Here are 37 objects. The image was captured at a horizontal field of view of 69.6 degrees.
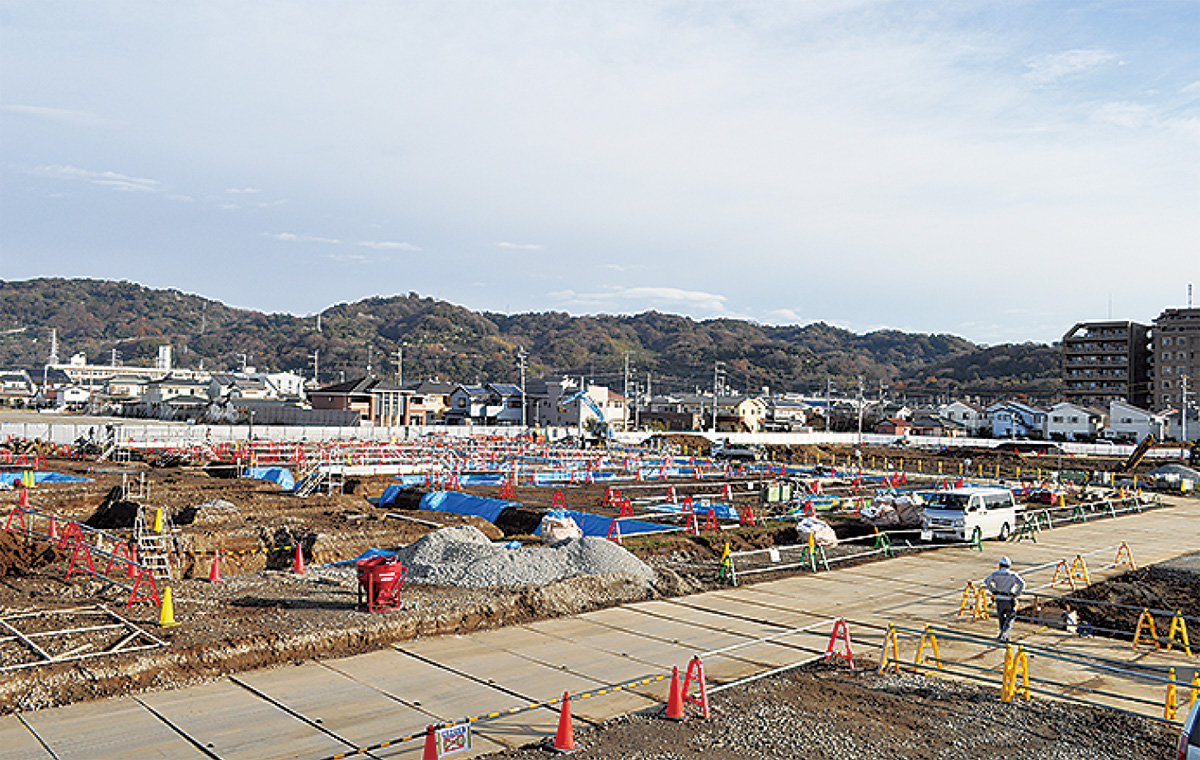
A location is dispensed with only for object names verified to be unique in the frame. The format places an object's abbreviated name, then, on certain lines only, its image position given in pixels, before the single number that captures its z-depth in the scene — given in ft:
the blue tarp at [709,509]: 100.58
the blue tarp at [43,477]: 116.57
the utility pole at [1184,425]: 274.52
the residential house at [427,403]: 312.29
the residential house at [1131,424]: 305.12
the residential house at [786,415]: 362.94
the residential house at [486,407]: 333.83
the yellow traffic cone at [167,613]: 43.21
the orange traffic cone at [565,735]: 30.17
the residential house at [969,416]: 377.09
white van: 83.97
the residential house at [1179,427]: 311.27
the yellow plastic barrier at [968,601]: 52.95
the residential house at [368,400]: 294.25
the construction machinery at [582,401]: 325.62
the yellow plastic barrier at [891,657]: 40.06
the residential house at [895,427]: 342.42
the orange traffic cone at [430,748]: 27.32
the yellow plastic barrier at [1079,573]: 64.28
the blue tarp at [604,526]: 86.48
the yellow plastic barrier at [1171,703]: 33.04
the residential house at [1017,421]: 336.90
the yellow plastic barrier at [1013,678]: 36.27
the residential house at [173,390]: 349.25
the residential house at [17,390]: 412.81
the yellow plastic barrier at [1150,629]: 44.86
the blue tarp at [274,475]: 127.03
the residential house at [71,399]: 390.21
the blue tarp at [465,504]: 101.45
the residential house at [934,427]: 341.41
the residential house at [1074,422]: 321.52
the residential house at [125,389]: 410.29
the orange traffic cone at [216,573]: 54.44
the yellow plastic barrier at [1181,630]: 44.73
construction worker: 44.88
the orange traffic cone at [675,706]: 33.35
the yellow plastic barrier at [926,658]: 40.48
